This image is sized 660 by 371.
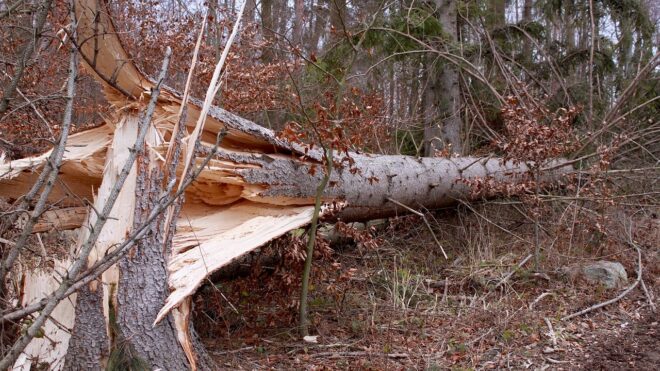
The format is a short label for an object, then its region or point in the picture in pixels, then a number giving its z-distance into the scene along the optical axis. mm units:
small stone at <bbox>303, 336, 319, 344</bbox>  4387
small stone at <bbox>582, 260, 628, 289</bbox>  5598
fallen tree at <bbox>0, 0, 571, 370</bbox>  3303
